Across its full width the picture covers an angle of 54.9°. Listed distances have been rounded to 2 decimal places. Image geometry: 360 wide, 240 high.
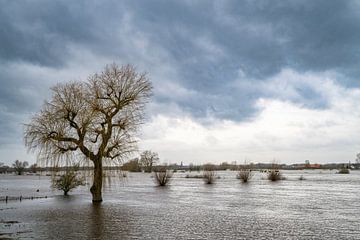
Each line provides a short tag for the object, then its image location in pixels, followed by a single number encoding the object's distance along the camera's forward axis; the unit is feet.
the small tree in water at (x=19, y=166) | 453.99
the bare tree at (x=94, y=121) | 80.28
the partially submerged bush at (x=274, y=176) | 218.03
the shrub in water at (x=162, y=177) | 171.42
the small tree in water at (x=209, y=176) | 192.95
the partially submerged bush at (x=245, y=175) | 204.74
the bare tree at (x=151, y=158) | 396.37
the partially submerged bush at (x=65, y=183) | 117.08
